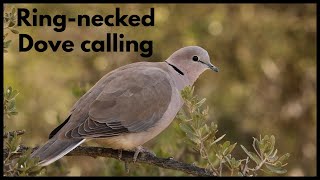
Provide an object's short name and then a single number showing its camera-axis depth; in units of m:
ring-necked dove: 7.22
